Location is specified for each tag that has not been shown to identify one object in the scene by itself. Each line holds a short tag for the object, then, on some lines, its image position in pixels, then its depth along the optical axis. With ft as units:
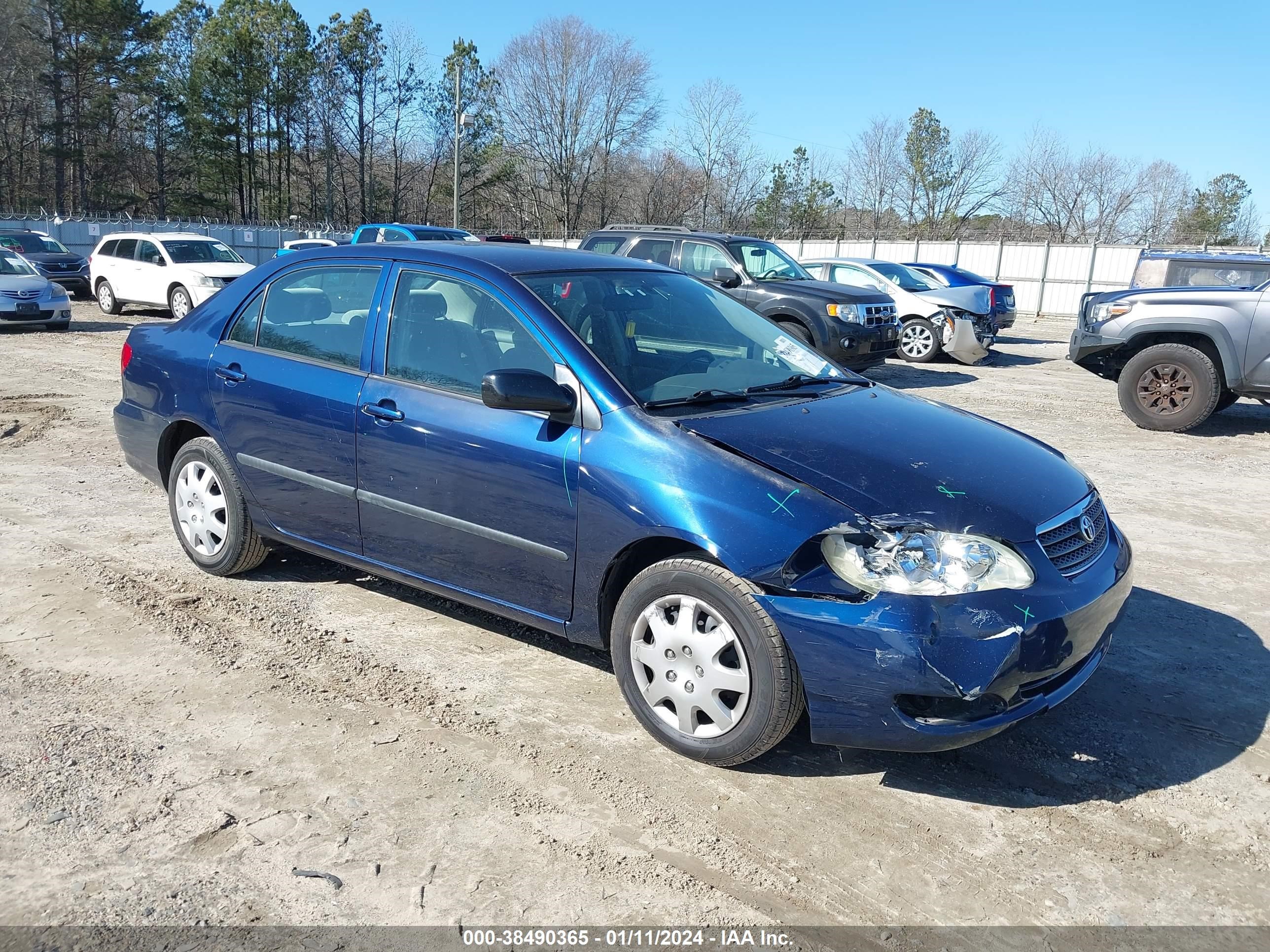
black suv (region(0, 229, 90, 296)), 71.36
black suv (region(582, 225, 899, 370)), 40.45
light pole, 105.29
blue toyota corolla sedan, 9.94
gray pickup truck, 30.99
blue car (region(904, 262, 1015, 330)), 55.88
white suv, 59.26
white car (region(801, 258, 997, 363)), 50.72
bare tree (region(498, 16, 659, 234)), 191.11
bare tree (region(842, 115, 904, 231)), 188.85
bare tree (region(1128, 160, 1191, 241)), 178.81
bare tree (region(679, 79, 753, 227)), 188.14
